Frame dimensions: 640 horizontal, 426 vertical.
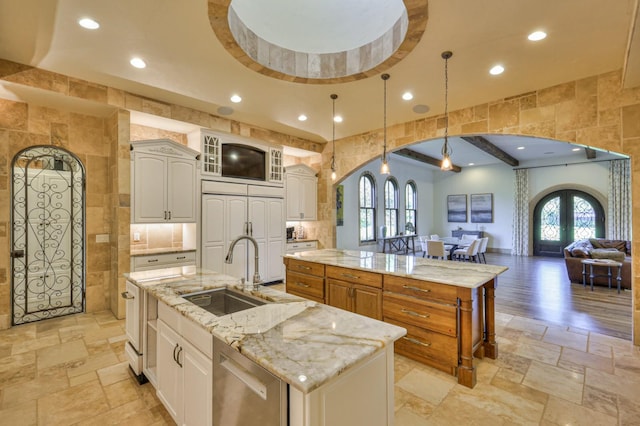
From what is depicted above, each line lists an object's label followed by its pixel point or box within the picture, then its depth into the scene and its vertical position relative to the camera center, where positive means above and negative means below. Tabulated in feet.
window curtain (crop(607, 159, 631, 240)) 26.45 +1.20
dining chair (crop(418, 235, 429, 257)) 24.88 -2.39
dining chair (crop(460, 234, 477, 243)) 26.62 -2.25
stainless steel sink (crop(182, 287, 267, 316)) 6.70 -1.99
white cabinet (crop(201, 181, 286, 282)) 15.40 -0.60
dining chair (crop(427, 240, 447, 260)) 23.27 -2.67
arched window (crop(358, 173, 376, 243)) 28.86 +0.81
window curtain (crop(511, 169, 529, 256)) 31.96 +0.04
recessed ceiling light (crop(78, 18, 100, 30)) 8.27 +5.52
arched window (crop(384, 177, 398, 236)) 32.01 +1.00
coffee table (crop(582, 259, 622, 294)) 16.72 -3.08
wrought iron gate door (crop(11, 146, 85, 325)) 11.99 -0.77
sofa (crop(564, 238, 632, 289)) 17.07 -2.84
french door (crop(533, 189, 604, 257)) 29.14 -0.61
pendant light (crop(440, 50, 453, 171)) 9.99 +5.36
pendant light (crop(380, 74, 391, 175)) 11.28 +2.15
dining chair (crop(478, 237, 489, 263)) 25.87 -2.87
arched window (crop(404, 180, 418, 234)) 34.94 +0.96
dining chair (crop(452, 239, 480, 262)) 24.38 -3.00
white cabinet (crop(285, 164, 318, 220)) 19.29 +1.57
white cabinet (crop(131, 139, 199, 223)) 12.95 +1.58
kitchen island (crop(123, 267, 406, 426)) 3.47 -1.82
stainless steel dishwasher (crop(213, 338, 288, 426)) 3.58 -2.37
